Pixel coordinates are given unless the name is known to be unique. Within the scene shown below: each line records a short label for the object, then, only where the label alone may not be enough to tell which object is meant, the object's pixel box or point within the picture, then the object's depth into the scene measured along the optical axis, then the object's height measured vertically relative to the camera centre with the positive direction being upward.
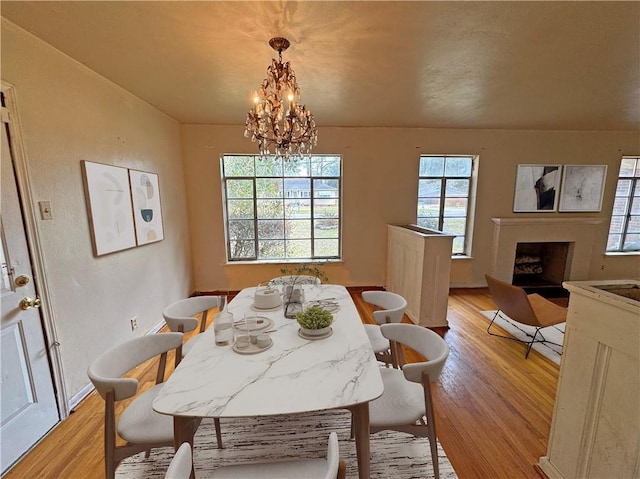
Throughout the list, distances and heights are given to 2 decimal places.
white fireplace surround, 4.29 -0.60
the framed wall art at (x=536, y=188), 4.36 +0.14
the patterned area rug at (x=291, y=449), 1.52 -1.51
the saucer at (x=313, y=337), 1.41 -0.72
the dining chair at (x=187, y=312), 1.75 -0.80
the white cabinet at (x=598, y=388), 1.11 -0.86
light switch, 1.74 -0.07
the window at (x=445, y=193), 4.34 +0.07
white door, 1.52 -0.84
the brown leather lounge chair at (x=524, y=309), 2.55 -1.13
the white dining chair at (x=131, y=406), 1.13 -0.97
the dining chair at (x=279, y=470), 1.01 -1.03
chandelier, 1.68 +0.52
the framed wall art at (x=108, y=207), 2.14 -0.07
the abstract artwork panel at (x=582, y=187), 4.41 +0.16
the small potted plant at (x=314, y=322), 1.42 -0.64
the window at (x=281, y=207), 4.11 -0.14
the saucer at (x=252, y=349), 1.28 -0.72
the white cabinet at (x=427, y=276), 3.03 -0.90
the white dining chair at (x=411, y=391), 1.23 -1.01
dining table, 0.96 -0.72
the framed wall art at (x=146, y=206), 2.71 -0.09
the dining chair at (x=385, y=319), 1.83 -0.83
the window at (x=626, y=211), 4.54 -0.24
